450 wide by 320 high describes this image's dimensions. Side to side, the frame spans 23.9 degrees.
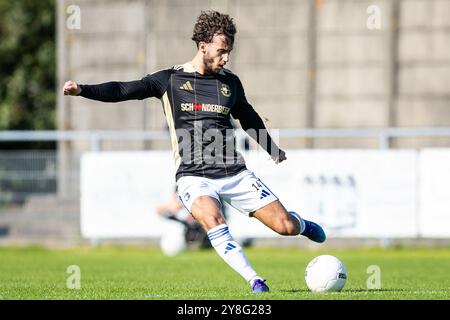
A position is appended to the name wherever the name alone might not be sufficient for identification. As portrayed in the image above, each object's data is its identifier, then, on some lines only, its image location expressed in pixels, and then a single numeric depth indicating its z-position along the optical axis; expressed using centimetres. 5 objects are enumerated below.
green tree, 2934
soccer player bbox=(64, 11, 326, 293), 943
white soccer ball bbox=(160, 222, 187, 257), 1839
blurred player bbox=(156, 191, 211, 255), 1861
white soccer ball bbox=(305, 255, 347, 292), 935
